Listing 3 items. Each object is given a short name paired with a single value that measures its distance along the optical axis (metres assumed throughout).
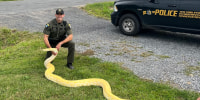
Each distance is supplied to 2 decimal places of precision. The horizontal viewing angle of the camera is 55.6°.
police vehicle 6.33
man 4.75
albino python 3.77
